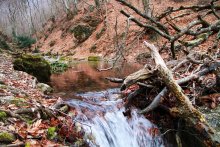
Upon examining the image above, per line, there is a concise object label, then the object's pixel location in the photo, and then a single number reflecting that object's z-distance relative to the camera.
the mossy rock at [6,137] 2.02
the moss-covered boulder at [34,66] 6.05
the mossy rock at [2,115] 2.33
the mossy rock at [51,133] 2.42
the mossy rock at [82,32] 15.66
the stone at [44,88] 4.56
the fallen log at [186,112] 2.43
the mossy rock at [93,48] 13.77
